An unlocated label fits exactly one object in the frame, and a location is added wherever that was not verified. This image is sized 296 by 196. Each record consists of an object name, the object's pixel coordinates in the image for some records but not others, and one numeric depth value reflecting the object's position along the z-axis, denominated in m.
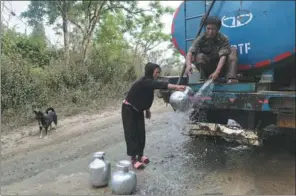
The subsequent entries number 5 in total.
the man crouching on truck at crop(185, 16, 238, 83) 4.11
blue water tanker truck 3.63
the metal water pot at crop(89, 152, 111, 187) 3.87
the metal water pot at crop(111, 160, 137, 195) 3.64
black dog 6.41
